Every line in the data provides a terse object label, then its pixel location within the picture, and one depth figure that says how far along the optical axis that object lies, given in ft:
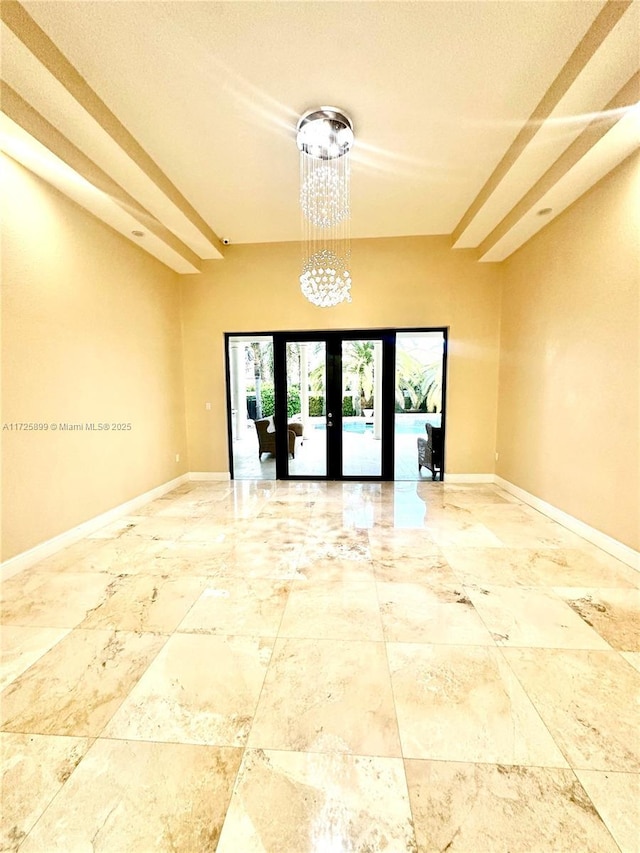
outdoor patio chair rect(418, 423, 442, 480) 17.83
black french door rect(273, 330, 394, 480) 17.46
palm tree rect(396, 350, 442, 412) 17.34
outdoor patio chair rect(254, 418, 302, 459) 20.08
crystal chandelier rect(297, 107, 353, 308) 9.09
